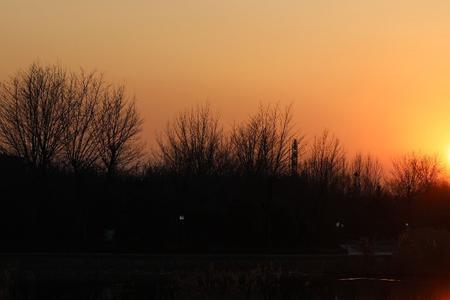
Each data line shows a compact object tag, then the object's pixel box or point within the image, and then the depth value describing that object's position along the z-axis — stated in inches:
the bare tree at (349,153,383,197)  3393.2
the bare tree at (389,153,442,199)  3609.7
